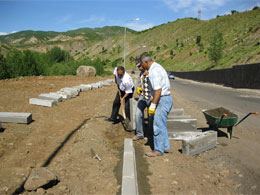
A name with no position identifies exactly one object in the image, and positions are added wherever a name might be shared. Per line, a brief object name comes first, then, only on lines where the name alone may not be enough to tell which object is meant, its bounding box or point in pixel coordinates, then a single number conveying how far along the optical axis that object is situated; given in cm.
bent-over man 620
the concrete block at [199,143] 441
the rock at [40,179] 306
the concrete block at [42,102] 853
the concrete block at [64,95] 1031
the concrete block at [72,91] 1102
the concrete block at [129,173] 300
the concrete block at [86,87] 1382
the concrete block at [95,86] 1548
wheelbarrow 498
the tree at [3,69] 2357
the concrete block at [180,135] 533
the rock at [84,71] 2780
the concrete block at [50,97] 903
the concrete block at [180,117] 565
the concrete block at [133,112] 616
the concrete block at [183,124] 531
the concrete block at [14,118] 598
